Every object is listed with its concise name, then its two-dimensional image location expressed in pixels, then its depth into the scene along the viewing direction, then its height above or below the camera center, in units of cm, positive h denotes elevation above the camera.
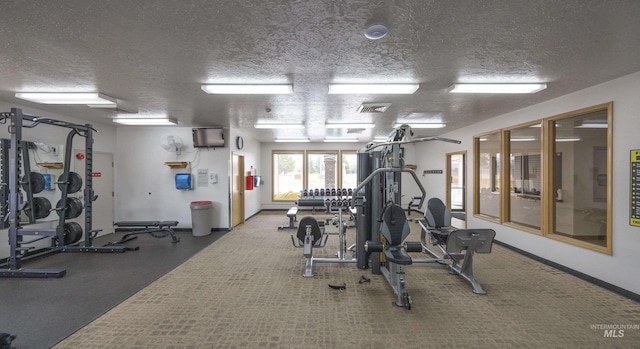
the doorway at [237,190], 674 -47
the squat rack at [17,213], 349 -59
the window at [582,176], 343 -8
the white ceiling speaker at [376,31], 195 +112
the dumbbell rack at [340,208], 406 -67
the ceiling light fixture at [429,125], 599 +114
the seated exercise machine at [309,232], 388 -93
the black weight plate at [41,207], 393 -52
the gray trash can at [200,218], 599 -107
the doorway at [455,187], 755 -46
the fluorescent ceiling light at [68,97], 363 +113
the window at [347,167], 992 +21
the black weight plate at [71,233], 425 -100
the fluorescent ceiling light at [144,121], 539 +114
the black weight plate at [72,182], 432 -14
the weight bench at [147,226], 539 -117
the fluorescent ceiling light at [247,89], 327 +110
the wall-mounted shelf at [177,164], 617 +23
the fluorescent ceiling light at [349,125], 593 +110
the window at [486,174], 584 -6
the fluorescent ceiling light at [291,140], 869 +116
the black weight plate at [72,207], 430 -58
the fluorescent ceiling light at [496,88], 329 +110
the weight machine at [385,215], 293 -59
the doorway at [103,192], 589 -44
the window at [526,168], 552 +8
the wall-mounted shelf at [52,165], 465 +17
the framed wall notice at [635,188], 290 -20
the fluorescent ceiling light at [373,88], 329 +111
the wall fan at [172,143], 614 +73
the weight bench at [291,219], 658 -124
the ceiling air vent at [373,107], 409 +108
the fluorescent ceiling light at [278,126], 588 +110
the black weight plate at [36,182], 389 -12
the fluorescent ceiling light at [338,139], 858 +116
